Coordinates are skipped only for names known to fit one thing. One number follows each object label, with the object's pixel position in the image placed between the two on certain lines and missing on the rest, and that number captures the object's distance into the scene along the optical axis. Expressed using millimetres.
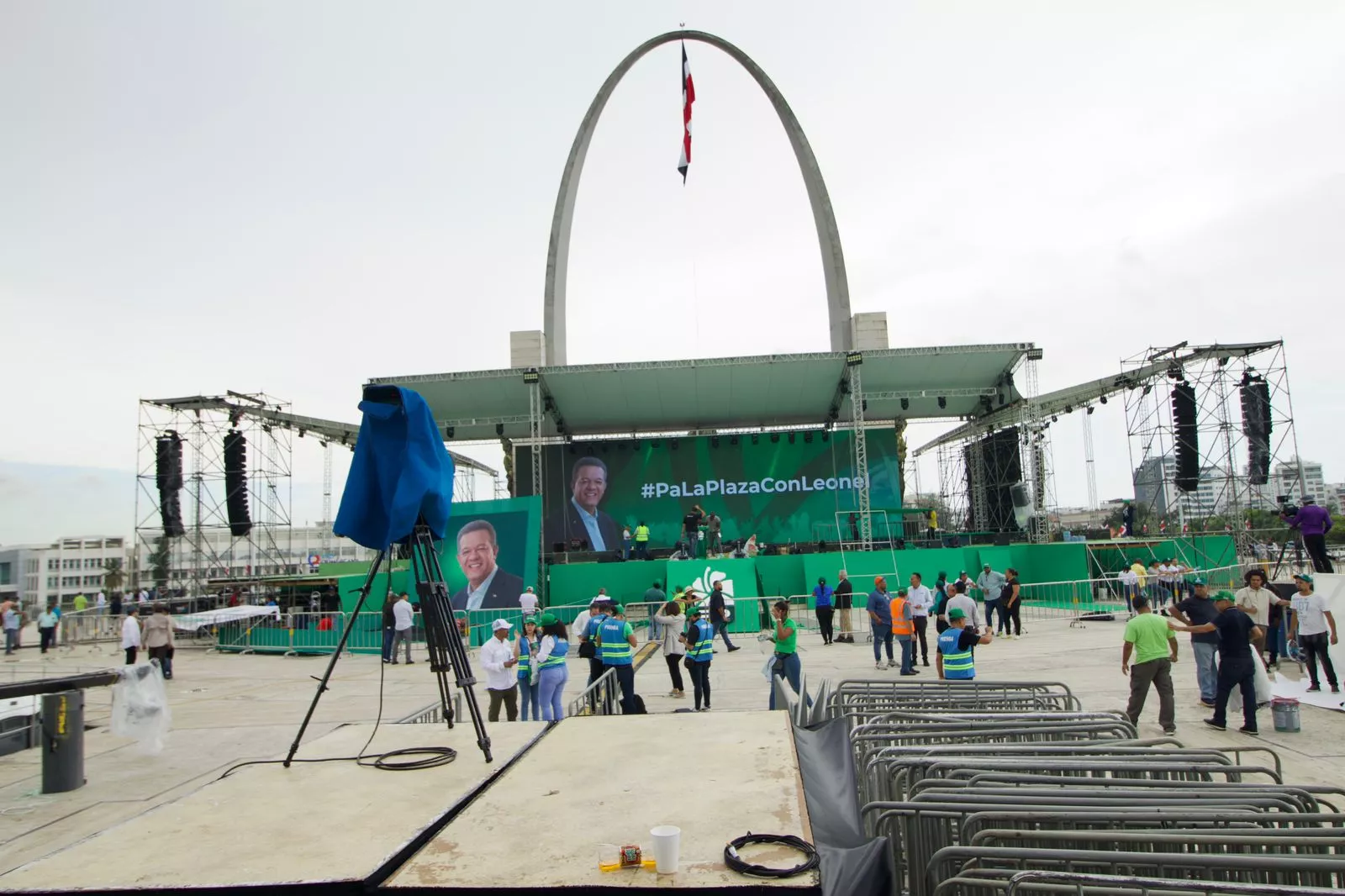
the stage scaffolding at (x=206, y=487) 26000
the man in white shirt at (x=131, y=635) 14711
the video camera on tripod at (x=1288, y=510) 13641
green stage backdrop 33094
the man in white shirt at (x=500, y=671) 8391
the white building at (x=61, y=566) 113438
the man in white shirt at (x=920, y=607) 12938
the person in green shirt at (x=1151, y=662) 7816
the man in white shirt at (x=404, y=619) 16531
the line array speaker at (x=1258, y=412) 23766
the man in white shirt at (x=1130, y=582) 18938
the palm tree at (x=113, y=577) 86250
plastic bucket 8156
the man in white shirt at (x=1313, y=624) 9305
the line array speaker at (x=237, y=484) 26047
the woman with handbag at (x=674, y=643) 11469
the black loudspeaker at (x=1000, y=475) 31828
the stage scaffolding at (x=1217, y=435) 24938
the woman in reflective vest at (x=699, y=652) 9859
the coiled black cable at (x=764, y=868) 2377
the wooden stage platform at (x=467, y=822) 2521
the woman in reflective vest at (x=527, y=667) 8898
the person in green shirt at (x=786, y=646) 9672
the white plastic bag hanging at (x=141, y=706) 8289
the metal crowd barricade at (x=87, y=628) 22156
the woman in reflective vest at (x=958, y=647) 8594
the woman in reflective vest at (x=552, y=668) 8492
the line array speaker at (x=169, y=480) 25422
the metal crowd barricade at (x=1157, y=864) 2686
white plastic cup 2455
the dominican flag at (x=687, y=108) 32812
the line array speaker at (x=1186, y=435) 24984
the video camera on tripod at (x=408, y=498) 4262
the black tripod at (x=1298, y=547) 14109
